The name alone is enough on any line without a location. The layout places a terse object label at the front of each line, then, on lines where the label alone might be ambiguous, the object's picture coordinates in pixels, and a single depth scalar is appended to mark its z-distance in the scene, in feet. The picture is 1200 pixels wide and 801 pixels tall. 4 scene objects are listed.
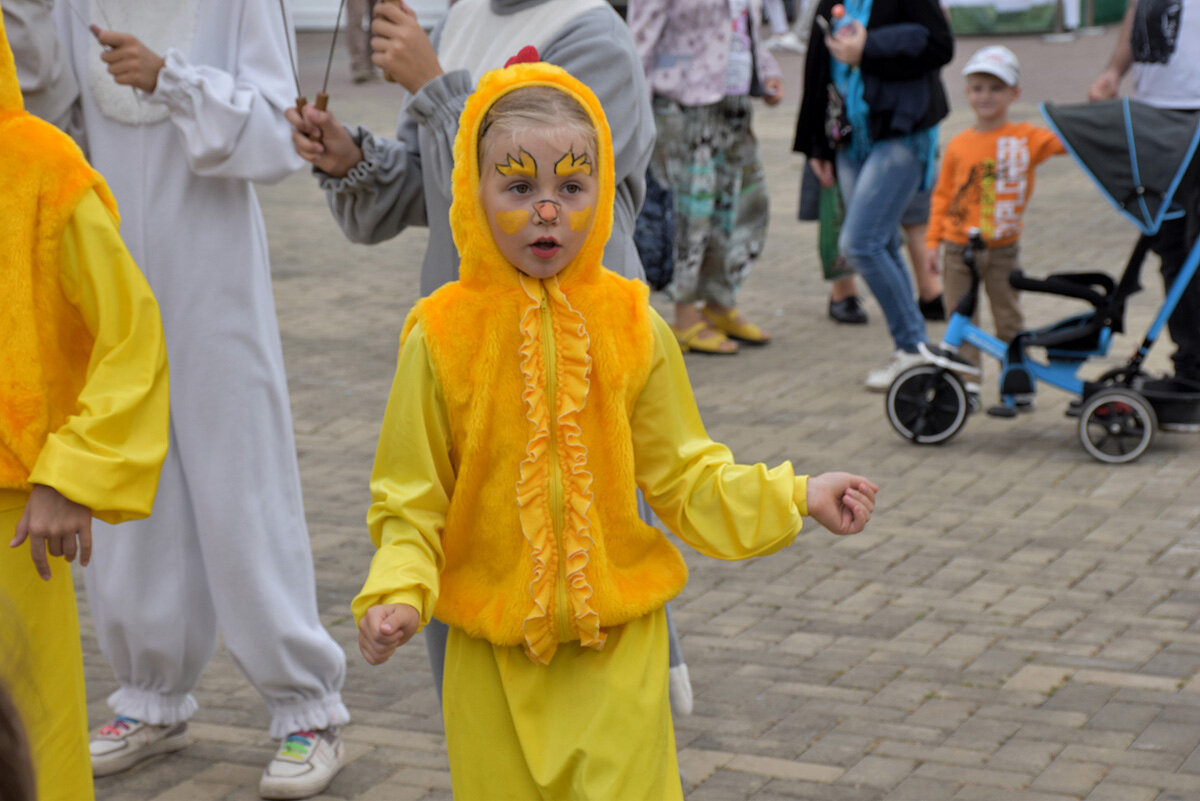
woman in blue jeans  48.55
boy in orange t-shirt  46.14
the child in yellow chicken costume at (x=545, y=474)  17.30
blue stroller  40.96
